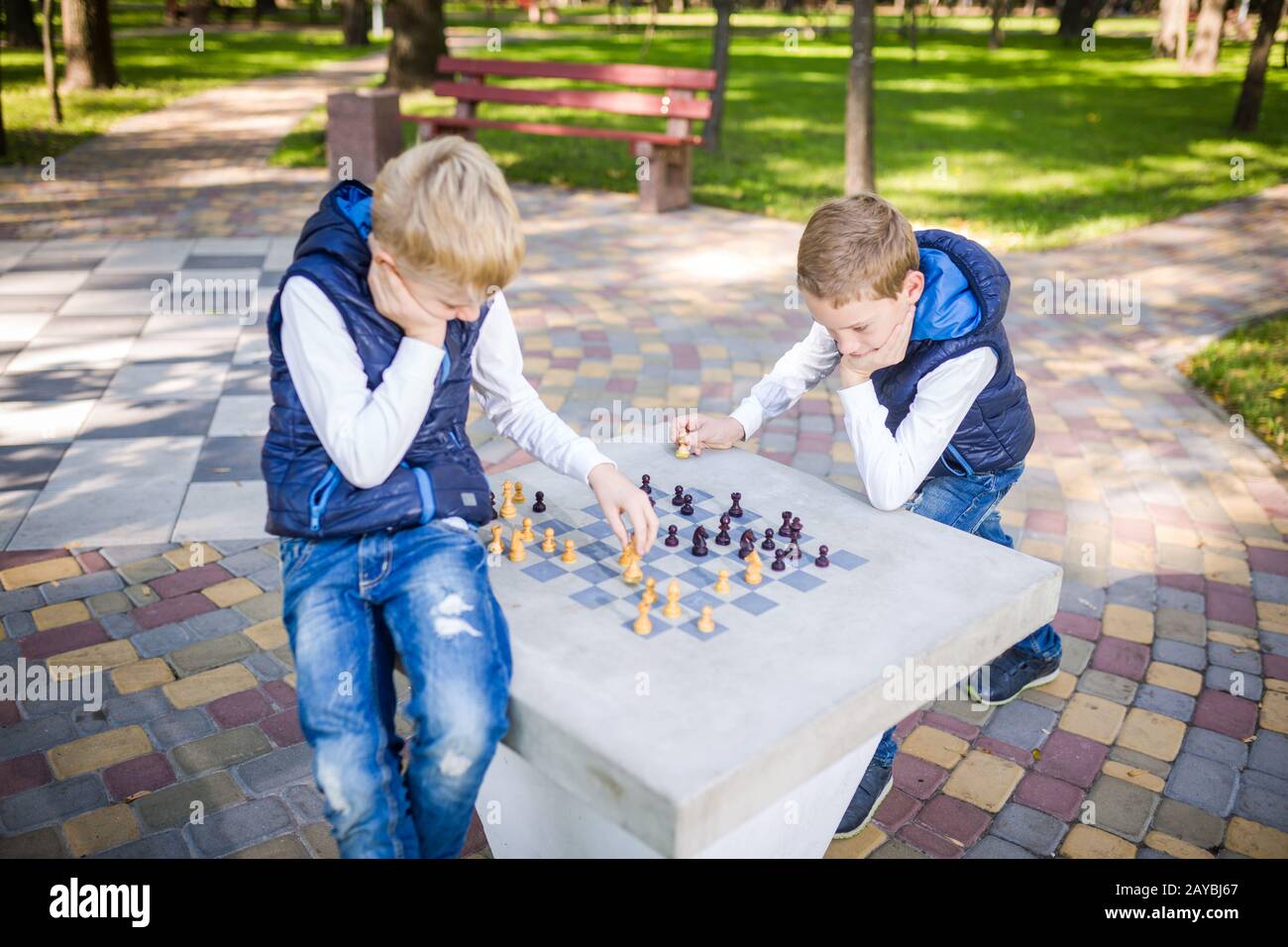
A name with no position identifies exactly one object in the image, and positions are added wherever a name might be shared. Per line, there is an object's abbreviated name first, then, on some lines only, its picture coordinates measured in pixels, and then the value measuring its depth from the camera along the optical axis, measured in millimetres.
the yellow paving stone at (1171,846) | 2604
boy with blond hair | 1896
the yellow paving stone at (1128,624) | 3561
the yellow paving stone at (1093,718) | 3078
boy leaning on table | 2527
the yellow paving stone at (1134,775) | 2855
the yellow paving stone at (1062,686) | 3262
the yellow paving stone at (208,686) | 3059
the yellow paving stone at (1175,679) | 3279
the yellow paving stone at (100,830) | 2491
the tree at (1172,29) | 23062
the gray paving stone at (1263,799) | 2732
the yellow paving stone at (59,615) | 3377
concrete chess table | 1688
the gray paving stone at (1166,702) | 3162
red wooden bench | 9016
